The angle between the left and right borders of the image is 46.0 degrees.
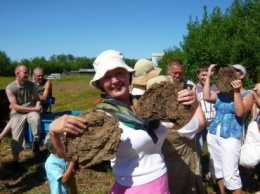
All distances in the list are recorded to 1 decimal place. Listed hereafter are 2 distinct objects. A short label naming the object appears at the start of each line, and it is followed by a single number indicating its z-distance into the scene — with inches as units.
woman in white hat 71.7
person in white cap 153.6
